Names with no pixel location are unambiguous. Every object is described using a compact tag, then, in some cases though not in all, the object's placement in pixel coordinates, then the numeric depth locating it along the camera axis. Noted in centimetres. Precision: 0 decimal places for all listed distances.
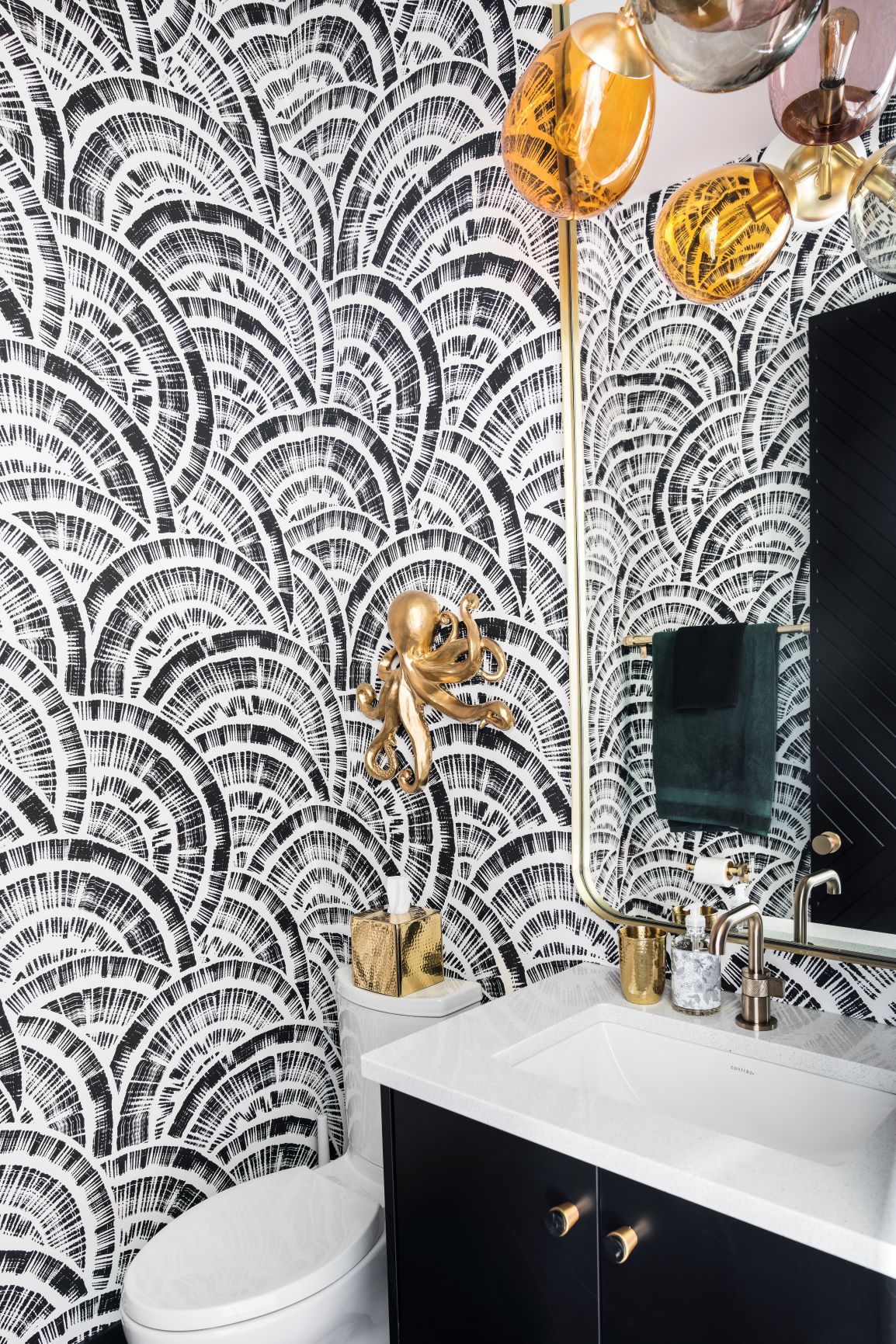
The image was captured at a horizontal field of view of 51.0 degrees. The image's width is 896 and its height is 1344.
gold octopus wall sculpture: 172
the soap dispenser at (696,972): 137
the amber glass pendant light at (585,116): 89
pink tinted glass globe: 85
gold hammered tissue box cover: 171
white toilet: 136
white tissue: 175
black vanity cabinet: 90
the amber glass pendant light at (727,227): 115
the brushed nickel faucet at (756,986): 131
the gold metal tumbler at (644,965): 143
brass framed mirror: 129
